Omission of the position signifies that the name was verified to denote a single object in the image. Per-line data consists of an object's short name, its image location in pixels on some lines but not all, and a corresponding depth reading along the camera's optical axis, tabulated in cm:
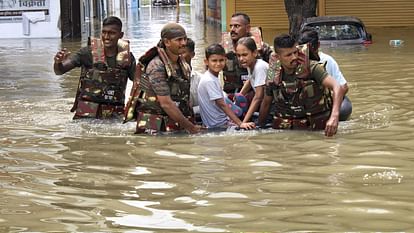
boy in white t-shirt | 1294
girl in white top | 1316
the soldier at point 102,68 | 1415
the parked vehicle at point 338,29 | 3206
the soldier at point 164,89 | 1250
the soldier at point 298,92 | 1234
